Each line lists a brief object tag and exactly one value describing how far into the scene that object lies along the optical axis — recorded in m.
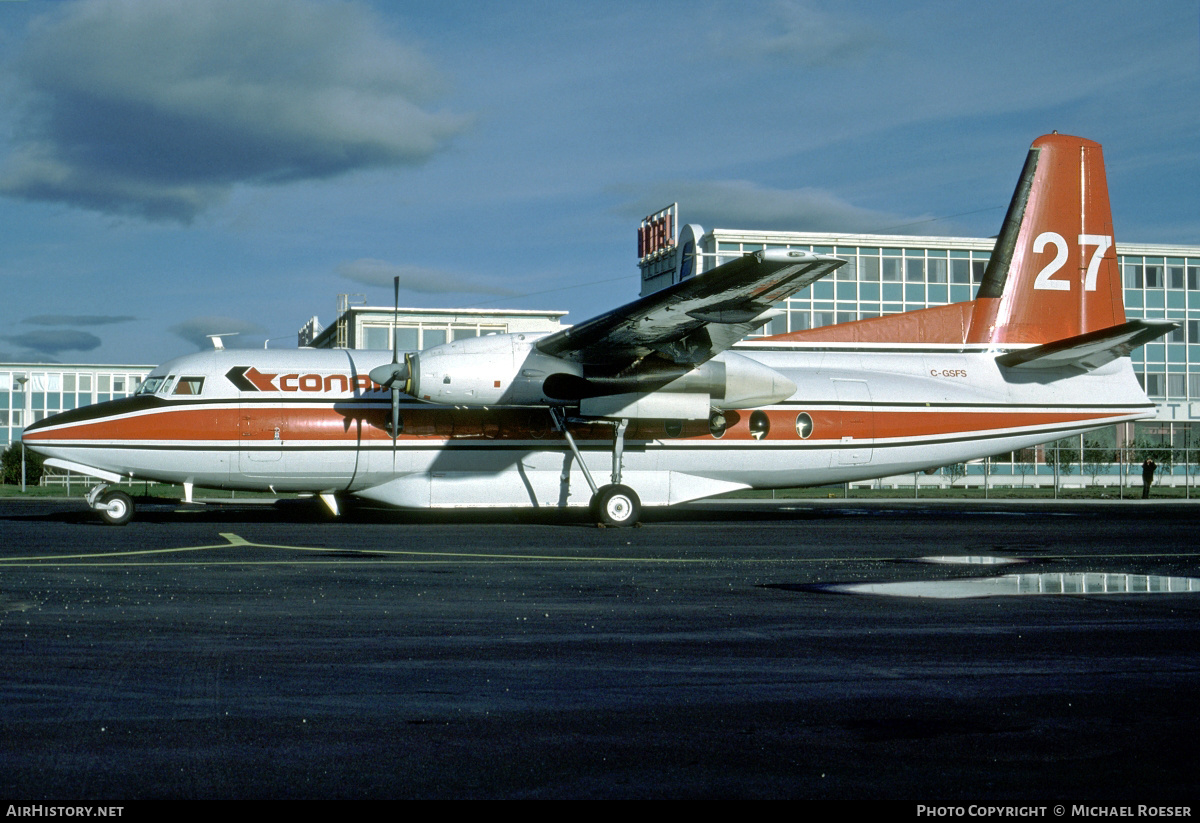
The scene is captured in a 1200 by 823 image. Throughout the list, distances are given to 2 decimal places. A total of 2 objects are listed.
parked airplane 18.28
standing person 38.81
